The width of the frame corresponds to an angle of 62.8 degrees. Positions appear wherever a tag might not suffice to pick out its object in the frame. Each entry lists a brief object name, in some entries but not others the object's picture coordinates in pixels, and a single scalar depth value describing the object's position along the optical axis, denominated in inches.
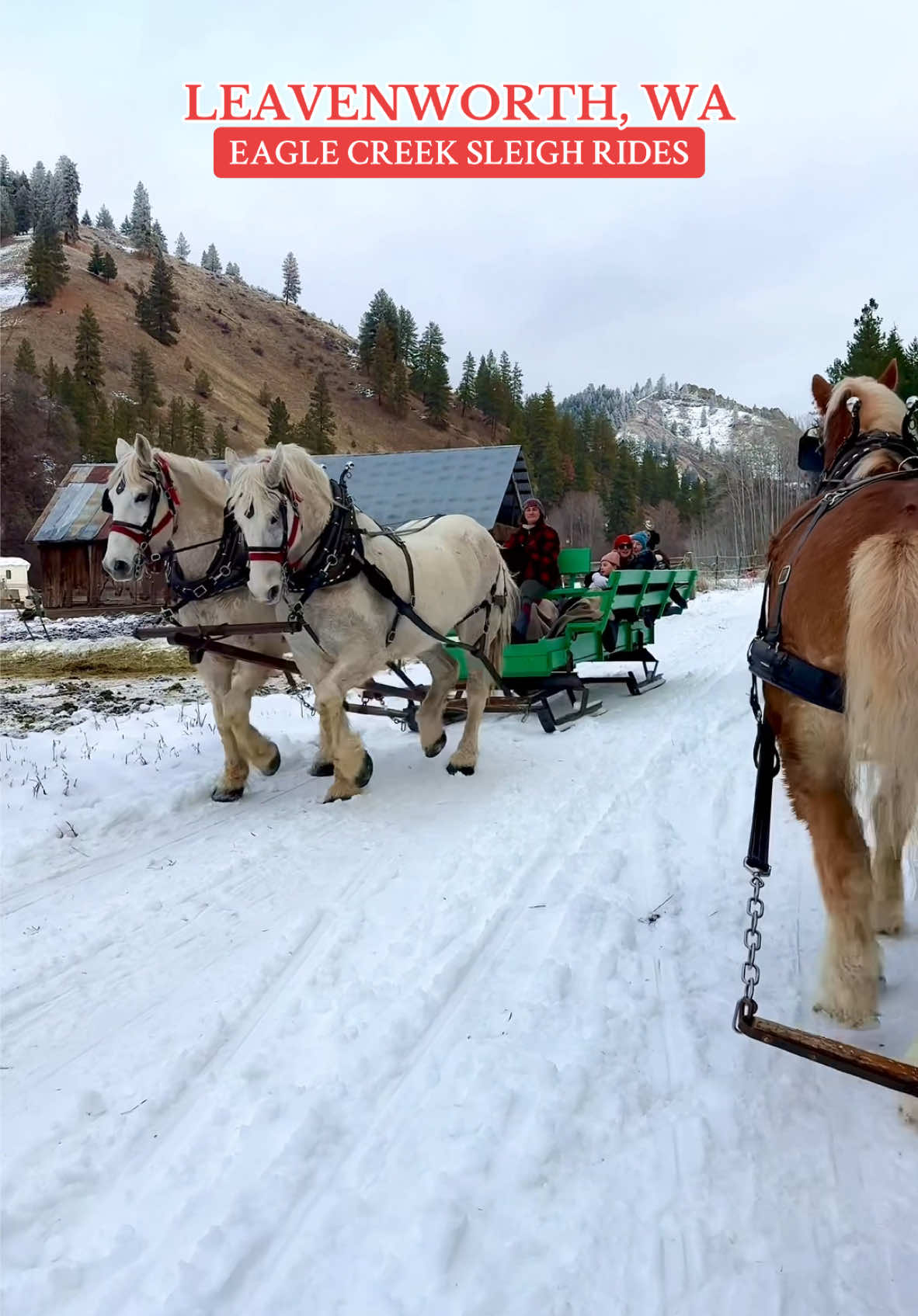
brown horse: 71.9
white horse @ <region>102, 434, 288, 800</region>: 185.6
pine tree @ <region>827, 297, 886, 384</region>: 1071.0
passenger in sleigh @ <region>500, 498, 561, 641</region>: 308.8
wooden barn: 765.9
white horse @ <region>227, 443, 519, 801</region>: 175.3
